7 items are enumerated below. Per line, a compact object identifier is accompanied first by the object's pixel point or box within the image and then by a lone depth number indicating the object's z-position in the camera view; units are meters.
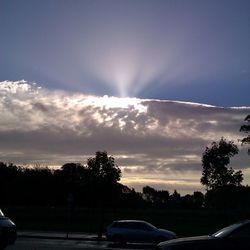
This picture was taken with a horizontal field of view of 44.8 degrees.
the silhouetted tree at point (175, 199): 73.27
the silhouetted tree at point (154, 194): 81.37
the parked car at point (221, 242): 6.78
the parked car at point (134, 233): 17.31
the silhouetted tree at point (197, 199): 69.31
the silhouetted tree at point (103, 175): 22.35
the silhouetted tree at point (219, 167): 24.32
